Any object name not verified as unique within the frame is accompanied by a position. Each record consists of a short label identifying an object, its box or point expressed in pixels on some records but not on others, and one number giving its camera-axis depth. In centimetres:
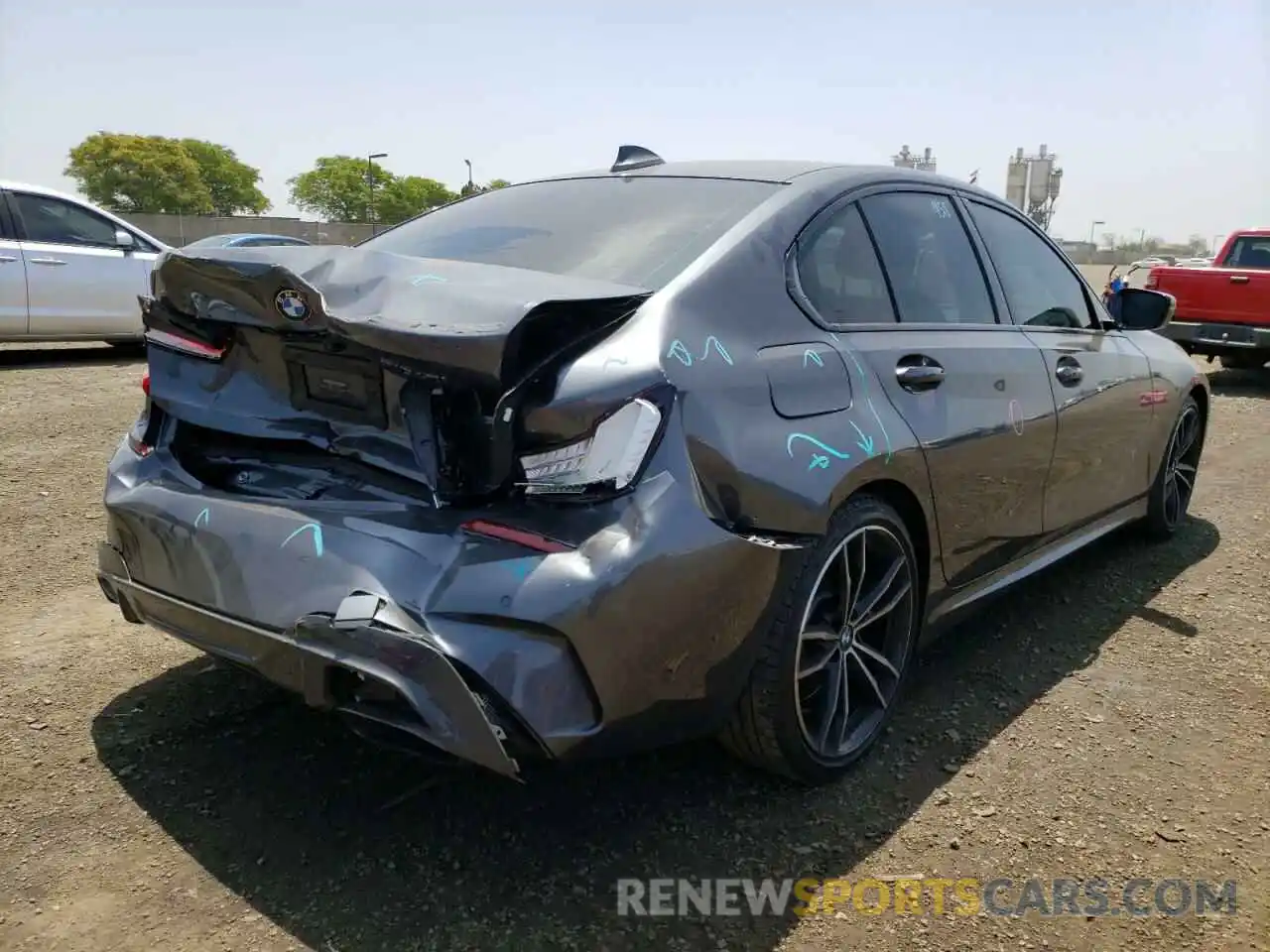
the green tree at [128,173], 8475
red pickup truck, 1022
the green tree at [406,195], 9804
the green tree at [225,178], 9719
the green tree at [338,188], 9950
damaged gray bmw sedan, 188
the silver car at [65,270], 818
